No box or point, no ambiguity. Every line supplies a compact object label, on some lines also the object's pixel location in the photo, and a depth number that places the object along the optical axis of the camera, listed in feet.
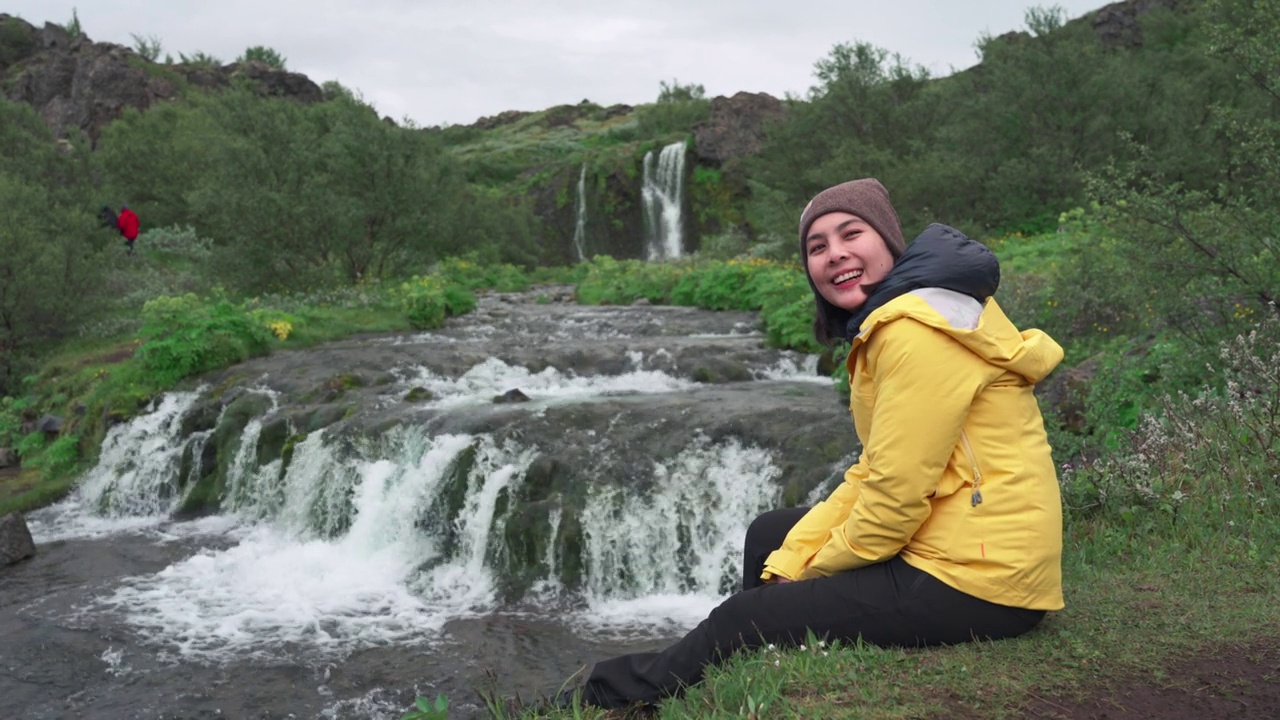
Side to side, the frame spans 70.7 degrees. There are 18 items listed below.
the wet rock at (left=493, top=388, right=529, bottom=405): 39.29
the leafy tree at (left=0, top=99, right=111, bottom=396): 57.00
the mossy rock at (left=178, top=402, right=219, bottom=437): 43.62
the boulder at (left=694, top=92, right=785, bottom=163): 159.63
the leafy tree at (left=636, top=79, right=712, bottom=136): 219.82
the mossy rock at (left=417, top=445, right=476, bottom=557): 31.78
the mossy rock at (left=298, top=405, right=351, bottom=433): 38.65
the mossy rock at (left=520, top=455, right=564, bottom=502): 30.71
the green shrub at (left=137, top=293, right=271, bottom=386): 48.67
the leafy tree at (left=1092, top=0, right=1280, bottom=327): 23.86
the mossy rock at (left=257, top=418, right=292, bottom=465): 39.04
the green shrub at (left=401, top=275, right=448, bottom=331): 64.03
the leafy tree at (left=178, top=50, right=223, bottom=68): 215.10
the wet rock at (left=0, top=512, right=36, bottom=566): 32.68
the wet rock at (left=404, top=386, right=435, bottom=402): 40.19
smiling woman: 9.20
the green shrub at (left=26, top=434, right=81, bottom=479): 45.03
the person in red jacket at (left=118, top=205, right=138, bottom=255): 81.73
